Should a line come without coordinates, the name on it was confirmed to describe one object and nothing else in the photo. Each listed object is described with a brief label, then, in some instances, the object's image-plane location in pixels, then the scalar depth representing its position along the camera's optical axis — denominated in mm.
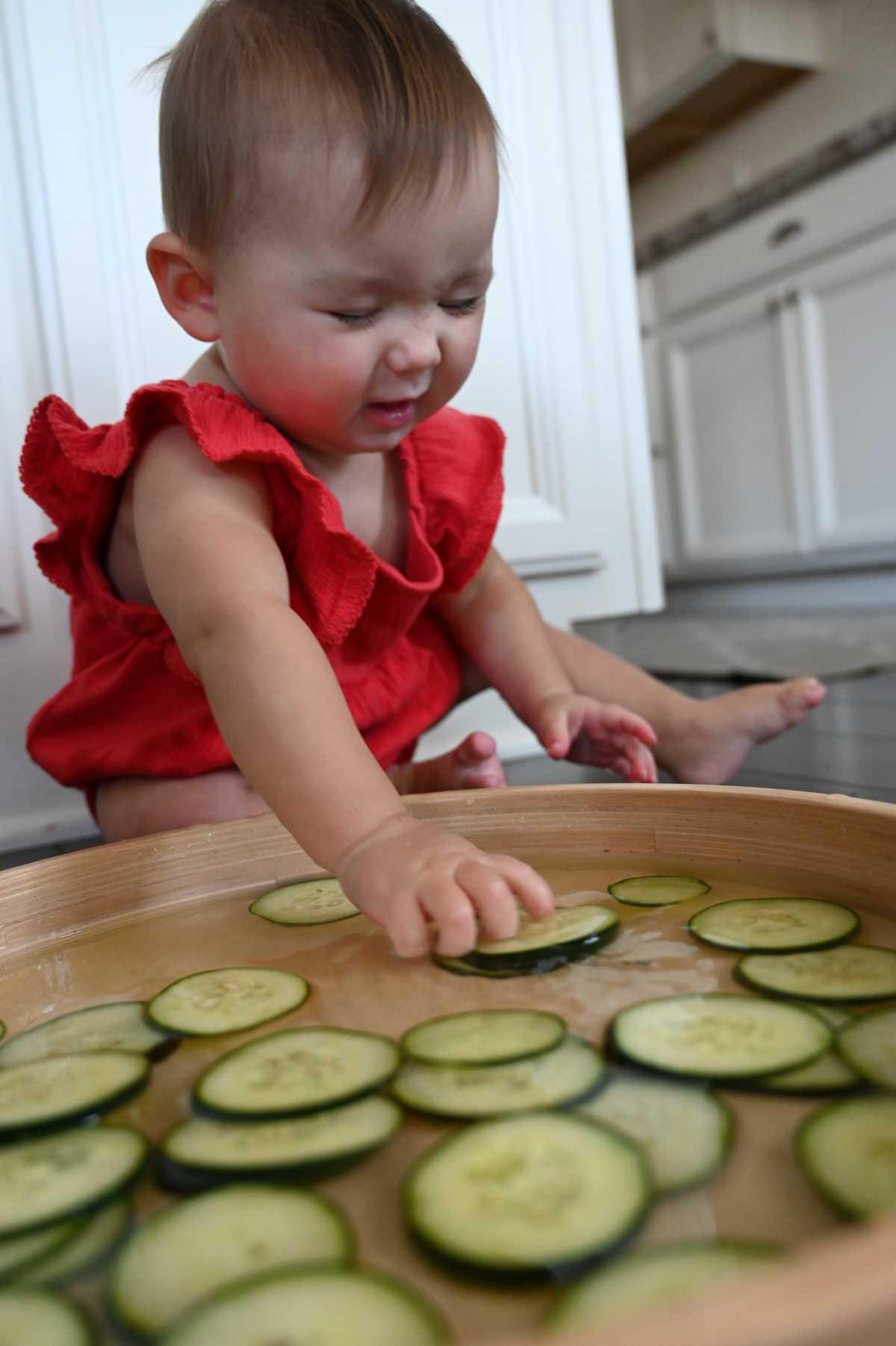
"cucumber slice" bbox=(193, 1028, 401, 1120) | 345
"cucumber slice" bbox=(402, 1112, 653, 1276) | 258
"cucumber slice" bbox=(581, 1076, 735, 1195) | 298
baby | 535
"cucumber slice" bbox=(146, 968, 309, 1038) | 429
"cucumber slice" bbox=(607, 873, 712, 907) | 522
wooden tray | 302
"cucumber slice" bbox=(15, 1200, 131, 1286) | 282
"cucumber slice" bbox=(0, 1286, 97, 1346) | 252
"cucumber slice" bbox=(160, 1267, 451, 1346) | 229
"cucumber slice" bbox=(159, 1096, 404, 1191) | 311
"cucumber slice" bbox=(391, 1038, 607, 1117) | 334
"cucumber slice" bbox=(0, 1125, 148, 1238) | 303
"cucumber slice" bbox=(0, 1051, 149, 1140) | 357
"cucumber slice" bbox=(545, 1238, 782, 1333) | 235
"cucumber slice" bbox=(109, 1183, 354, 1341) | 260
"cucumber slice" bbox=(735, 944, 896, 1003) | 391
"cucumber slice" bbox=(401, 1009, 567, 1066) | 365
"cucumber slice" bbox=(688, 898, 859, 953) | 448
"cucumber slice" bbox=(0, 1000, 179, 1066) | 419
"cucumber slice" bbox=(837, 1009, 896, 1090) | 331
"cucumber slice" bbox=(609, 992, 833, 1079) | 343
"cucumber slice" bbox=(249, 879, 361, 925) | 545
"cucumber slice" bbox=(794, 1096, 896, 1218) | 269
